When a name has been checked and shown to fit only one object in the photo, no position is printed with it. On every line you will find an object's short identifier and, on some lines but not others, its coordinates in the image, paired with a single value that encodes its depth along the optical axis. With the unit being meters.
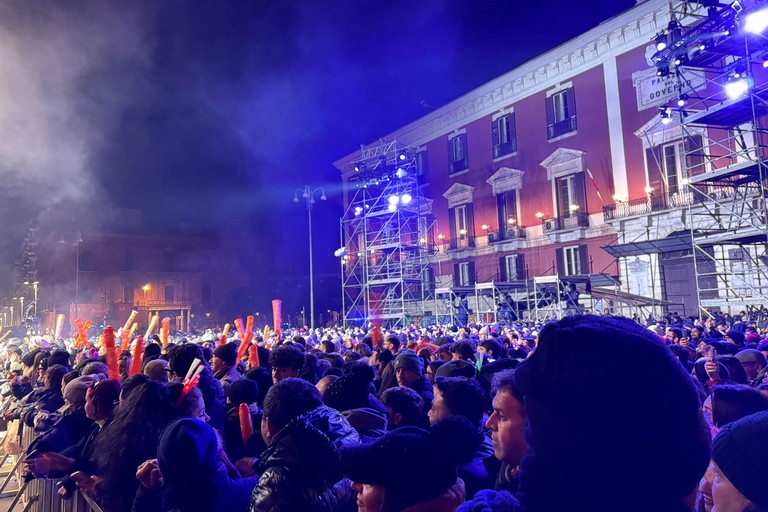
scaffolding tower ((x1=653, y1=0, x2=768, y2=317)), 13.47
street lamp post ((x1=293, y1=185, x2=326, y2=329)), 26.23
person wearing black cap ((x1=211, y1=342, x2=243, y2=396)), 5.79
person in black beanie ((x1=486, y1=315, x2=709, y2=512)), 1.31
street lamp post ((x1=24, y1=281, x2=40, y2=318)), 47.21
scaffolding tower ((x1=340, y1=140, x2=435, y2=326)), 30.00
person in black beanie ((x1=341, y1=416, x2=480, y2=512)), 1.90
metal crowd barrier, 3.65
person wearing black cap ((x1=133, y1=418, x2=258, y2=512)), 2.35
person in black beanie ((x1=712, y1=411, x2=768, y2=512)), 1.71
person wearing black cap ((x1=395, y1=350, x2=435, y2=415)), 5.31
